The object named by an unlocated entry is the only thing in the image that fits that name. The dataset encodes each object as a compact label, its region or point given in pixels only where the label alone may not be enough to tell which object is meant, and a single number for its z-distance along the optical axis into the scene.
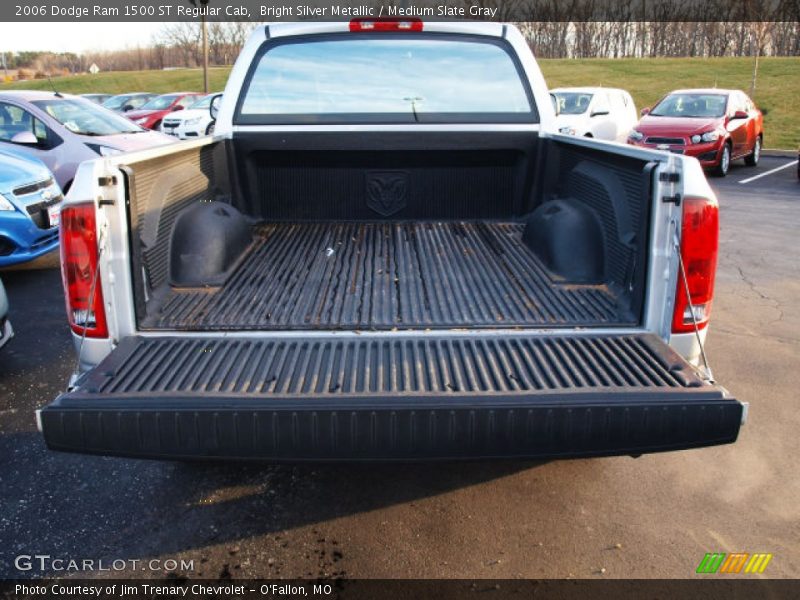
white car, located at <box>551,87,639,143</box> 14.72
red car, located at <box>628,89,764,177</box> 14.04
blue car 6.26
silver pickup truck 2.13
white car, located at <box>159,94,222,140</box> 19.19
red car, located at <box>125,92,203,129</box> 21.55
